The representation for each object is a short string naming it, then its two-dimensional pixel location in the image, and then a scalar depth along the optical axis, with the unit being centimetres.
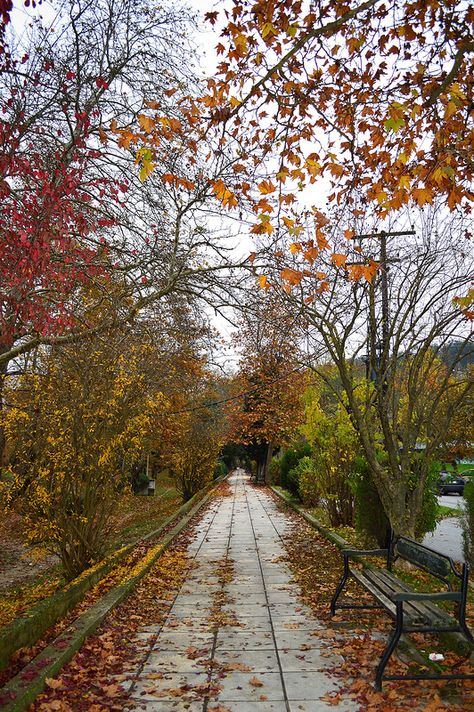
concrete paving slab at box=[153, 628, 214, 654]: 487
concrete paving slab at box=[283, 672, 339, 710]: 381
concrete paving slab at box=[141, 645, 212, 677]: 432
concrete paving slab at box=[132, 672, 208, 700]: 385
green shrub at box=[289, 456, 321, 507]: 1507
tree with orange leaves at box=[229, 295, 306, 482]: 2186
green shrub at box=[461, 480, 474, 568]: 804
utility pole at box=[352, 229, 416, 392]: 802
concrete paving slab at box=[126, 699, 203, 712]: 365
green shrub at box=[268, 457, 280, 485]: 2833
